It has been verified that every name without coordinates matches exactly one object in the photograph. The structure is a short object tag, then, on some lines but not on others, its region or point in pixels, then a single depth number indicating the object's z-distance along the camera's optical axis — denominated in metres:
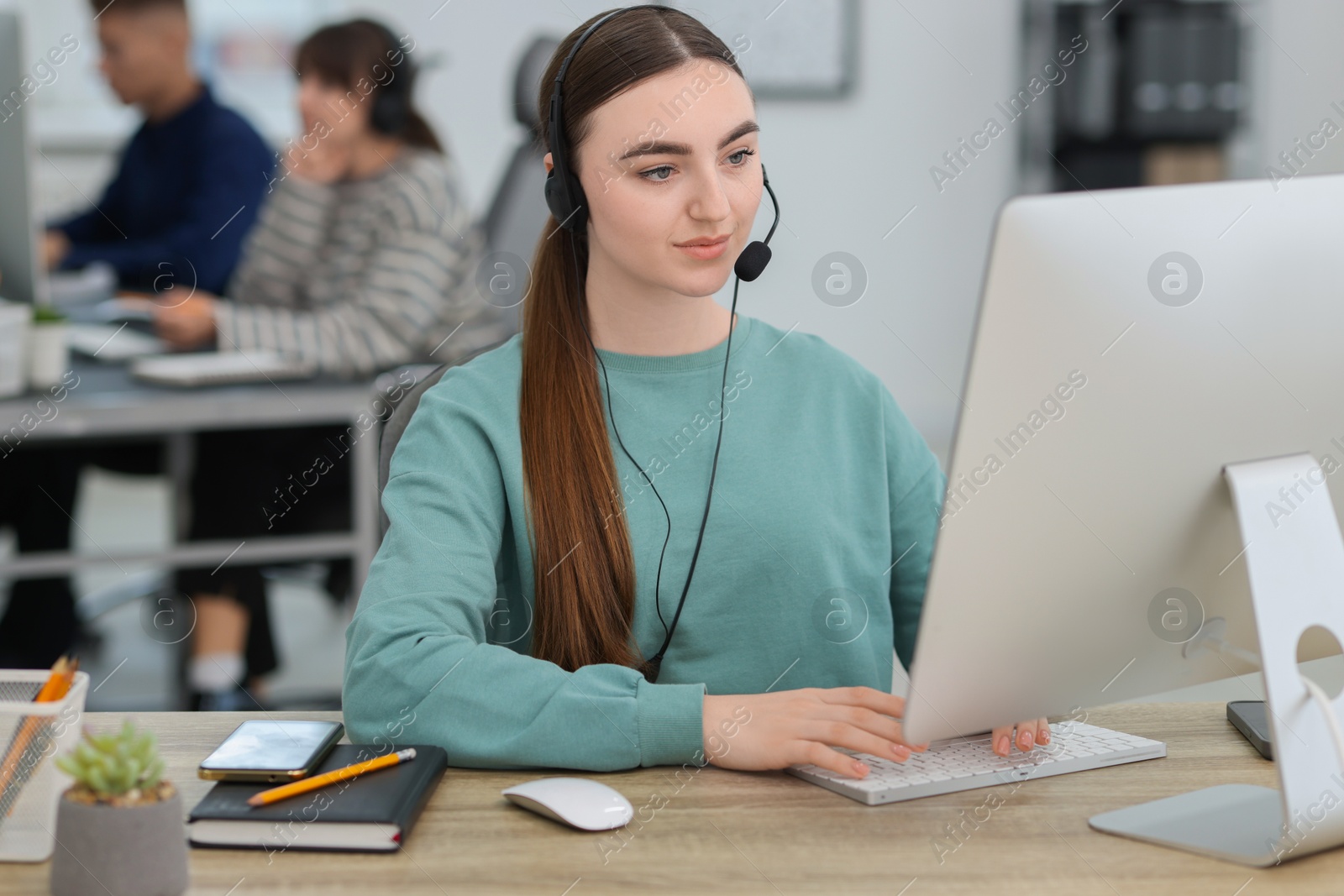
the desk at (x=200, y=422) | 4.36
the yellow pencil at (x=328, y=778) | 2.51
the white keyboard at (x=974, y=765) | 2.58
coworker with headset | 4.96
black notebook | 2.48
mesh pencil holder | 2.45
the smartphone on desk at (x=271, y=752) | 2.54
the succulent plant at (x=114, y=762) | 2.37
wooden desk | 2.42
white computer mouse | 2.50
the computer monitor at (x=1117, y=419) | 2.38
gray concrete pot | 2.37
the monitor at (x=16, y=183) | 4.42
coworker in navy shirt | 6.65
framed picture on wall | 9.77
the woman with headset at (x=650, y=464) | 2.80
